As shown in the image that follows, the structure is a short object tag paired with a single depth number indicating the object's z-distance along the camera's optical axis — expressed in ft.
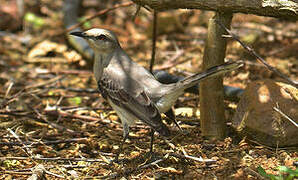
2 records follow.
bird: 27.50
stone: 28.55
